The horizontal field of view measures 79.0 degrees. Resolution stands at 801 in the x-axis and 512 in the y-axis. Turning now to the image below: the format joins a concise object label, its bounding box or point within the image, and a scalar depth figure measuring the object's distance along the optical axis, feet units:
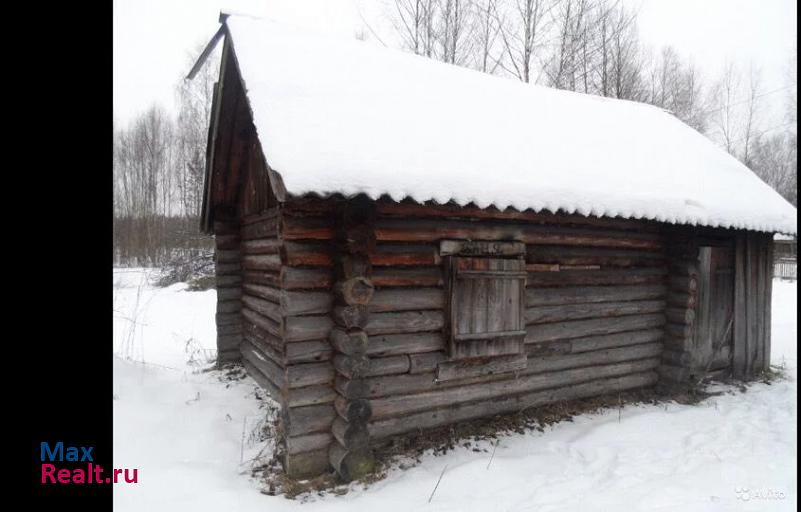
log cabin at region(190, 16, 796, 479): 14.92
